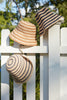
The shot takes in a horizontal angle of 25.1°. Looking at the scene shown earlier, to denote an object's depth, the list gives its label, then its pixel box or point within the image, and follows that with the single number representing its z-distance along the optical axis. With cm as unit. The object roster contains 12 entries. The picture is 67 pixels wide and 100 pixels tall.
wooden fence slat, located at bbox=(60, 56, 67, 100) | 128
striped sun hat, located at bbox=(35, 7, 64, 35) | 121
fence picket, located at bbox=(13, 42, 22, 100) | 131
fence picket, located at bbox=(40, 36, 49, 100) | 129
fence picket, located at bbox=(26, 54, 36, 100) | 129
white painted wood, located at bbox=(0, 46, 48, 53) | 126
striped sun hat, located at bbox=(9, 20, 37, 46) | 125
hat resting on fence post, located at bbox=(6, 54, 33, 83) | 117
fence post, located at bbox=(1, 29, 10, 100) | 131
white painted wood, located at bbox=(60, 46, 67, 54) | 125
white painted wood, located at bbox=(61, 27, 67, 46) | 127
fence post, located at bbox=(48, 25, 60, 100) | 124
